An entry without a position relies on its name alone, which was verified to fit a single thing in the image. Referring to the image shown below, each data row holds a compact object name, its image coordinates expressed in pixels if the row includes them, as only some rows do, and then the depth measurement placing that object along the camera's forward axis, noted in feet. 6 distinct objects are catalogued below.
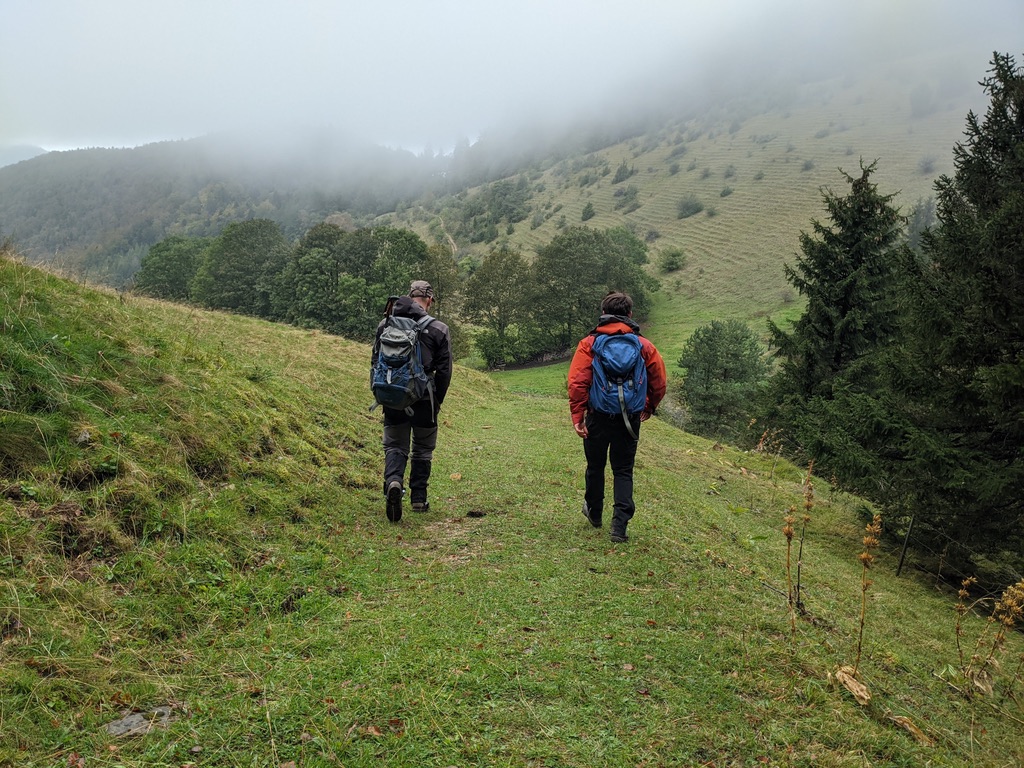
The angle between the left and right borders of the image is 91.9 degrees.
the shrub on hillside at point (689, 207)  308.19
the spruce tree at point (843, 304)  56.65
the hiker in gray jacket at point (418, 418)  19.51
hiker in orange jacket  18.95
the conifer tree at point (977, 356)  26.12
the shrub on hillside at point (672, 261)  251.39
